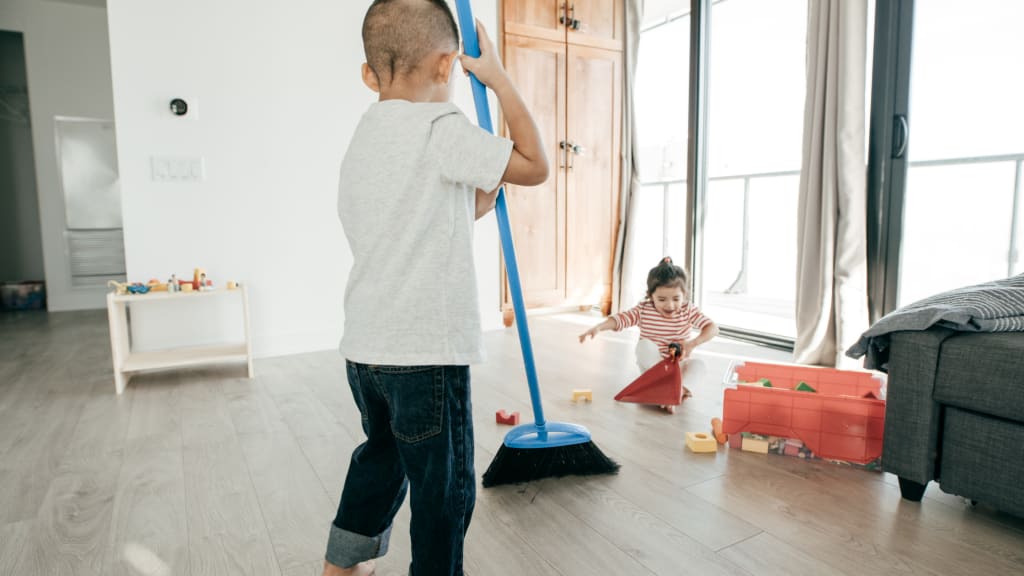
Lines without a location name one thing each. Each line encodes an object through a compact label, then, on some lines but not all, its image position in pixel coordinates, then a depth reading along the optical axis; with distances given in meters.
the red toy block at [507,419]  1.94
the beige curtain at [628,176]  3.97
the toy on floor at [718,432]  1.76
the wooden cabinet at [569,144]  3.75
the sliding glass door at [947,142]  2.49
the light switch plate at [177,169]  2.73
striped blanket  1.30
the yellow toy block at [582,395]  2.19
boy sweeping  0.85
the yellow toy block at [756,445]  1.68
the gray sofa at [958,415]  1.22
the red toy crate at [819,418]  1.55
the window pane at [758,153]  4.40
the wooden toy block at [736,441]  1.73
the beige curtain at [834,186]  2.52
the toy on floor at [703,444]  1.69
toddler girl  2.30
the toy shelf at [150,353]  2.41
